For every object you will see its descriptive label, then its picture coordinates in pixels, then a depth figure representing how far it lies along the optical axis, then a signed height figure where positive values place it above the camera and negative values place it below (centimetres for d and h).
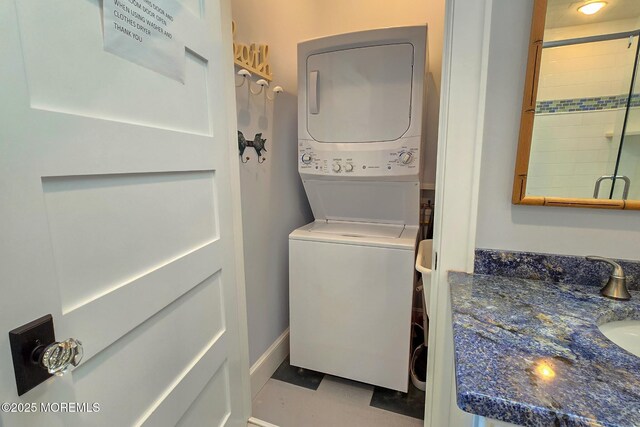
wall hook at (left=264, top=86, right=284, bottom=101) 171 +43
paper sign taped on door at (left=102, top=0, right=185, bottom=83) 67 +32
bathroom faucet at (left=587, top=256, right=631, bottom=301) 86 -33
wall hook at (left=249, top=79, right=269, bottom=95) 154 +42
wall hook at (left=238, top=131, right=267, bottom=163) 151 +12
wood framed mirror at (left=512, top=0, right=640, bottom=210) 87 +17
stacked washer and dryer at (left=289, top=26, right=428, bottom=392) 163 -16
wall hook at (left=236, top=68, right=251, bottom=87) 139 +43
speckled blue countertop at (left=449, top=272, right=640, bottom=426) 51 -38
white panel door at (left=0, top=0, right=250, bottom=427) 52 -10
